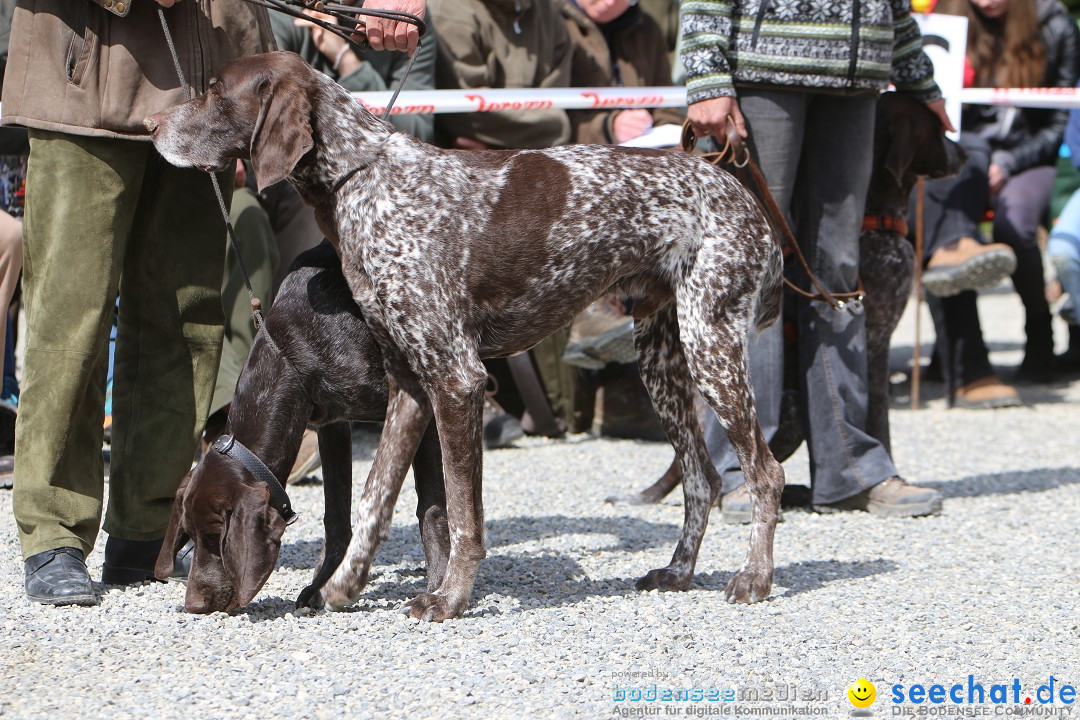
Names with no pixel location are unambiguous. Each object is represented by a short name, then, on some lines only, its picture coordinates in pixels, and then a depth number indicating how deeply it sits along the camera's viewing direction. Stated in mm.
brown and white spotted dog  7355
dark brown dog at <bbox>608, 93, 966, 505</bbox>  10930
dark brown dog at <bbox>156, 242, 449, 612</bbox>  7449
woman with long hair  16234
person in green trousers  7484
